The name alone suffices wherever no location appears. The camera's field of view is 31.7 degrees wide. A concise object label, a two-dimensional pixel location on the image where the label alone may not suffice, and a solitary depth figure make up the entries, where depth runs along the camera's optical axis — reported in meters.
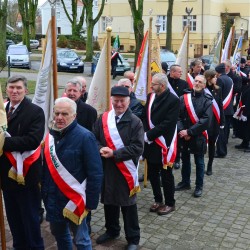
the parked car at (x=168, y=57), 24.26
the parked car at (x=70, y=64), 28.12
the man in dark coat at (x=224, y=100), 9.28
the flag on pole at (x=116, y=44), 26.65
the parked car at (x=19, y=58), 29.12
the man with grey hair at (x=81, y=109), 5.45
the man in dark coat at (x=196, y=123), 6.67
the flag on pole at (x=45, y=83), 5.85
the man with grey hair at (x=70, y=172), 4.02
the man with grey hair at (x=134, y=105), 6.40
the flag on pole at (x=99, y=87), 6.34
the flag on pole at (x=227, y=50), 12.34
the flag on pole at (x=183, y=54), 9.14
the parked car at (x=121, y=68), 25.91
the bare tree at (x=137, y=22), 25.62
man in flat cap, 4.77
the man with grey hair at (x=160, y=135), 5.92
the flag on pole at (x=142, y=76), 7.52
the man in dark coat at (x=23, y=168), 4.41
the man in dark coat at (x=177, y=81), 7.97
